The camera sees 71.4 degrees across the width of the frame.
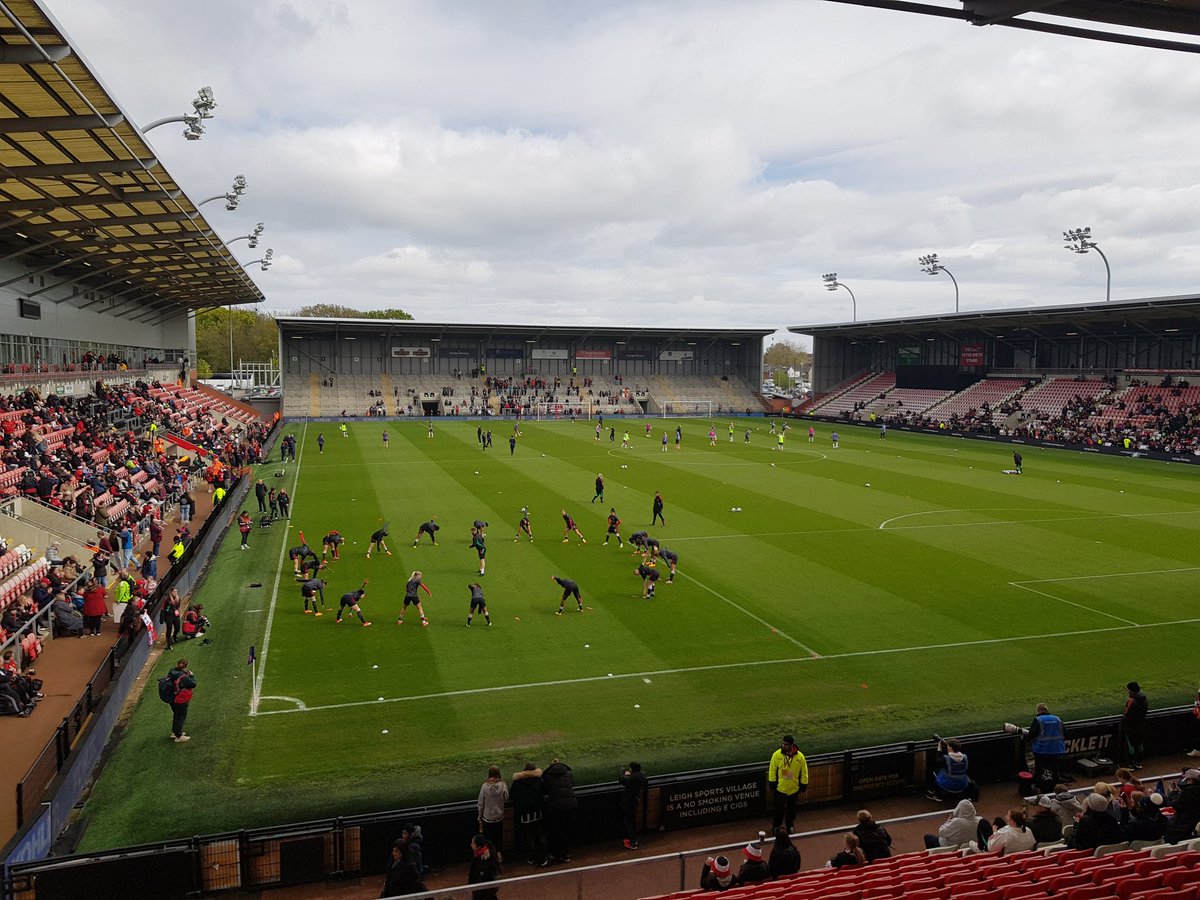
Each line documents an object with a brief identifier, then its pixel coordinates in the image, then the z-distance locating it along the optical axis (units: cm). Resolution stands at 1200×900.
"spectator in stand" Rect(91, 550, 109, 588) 2095
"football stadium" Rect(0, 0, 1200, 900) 997
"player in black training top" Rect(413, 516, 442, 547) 2633
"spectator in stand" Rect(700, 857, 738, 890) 853
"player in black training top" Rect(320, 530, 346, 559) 2462
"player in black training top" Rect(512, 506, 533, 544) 2845
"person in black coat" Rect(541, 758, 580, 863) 1051
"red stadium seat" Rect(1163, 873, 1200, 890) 747
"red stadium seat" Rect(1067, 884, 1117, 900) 738
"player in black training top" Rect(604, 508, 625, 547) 2691
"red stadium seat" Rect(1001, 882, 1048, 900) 751
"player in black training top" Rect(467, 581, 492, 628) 1919
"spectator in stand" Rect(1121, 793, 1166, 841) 895
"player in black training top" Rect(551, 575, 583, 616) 1970
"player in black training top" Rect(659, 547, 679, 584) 2284
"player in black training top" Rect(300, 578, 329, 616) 1964
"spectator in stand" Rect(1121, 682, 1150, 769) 1268
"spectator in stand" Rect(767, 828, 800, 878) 898
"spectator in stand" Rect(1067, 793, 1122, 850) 891
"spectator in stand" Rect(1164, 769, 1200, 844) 939
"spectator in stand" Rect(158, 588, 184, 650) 1831
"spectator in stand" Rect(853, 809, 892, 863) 923
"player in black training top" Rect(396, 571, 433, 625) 1925
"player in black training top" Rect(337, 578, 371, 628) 1895
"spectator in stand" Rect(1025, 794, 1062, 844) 942
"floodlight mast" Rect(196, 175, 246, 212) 4197
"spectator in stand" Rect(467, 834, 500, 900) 904
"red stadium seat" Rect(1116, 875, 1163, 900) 743
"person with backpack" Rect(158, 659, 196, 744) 1354
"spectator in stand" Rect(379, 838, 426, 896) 895
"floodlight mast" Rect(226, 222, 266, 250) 5453
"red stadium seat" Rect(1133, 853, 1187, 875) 787
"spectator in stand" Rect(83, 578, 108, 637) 1864
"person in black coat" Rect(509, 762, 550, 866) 1055
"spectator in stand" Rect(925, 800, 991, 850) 960
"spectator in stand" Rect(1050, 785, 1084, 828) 1011
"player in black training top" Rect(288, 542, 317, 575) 2264
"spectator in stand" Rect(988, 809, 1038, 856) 891
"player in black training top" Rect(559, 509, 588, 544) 2736
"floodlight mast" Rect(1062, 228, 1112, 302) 6084
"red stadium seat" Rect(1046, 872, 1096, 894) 768
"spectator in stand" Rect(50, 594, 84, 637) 1839
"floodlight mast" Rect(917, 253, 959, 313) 7731
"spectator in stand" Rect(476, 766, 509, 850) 1024
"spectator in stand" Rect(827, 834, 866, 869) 887
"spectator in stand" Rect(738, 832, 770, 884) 876
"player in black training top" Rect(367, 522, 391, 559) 2531
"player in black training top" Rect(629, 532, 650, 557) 2417
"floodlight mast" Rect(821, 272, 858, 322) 8775
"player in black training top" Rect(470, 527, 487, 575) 2364
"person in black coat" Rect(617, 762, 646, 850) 1081
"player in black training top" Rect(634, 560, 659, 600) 2120
